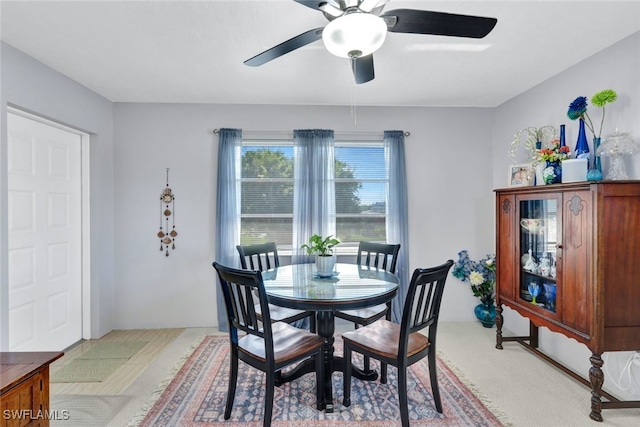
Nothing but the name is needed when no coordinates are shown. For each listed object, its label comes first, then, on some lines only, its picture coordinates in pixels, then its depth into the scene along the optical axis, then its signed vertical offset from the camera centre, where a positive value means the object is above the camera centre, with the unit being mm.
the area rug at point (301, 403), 1993 -1337
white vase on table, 2475 -425
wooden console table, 1356 -809
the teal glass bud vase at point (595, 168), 2141 +297
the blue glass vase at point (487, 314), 3469 -1168
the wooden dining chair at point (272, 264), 2467 -544
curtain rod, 3555 +912
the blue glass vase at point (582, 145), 2316 +488
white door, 2506 -195
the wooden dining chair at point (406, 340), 1818 -851
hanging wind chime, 3484 -103
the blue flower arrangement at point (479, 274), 3416 -708
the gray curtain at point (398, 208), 3504 +36
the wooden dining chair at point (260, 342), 1773 -845
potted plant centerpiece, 2475 -369
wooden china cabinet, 1976 -396
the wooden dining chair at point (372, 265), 2430 -607
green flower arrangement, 2125 +760
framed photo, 2902 +346
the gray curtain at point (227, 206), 3416 +72
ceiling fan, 1390 +898
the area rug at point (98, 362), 2508 -1320
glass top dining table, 1930 -537
